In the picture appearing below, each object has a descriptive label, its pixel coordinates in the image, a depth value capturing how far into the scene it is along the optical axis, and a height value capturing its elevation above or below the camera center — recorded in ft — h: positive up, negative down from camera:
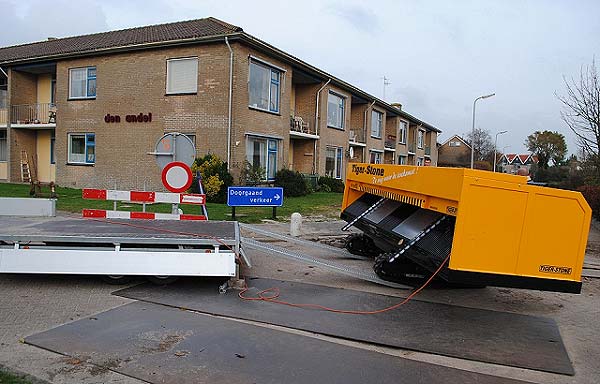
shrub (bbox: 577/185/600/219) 58.85 -1.08
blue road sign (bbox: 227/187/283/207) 40.45 -1.54
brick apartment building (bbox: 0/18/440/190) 66.39 +10.95
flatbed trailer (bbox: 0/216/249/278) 19.25 -3.17
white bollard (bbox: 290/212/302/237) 36.22 -3.38
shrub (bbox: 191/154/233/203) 61.26 -0.19
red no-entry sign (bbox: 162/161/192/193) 28.73 -0.03
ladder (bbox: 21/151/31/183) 86.07 +0.20
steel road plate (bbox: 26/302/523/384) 12.69 -5.01
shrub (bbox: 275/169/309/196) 75.15 -0.45
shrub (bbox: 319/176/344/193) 92.32 -0.75
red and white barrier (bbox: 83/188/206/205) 27.55 -1.26
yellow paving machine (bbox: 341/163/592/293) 15.69 -1.45
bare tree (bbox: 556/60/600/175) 66.01 +9.54
